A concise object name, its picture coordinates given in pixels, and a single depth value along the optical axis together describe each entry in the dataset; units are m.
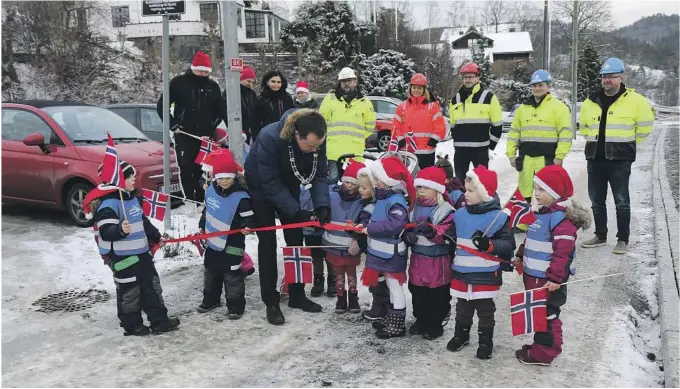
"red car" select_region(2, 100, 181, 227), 7.63
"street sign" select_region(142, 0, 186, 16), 6.66
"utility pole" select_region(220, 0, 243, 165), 6.00
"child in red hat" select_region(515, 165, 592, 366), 3.82
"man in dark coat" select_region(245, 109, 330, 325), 4.53
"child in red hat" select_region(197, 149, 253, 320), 4.73
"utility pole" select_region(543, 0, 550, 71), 22.72
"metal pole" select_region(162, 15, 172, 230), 6.88
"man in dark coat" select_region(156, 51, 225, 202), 6.79
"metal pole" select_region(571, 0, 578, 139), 23.39
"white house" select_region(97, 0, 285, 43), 27.16
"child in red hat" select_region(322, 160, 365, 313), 4.87
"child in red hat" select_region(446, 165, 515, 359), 3.90
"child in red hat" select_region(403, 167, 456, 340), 4.16
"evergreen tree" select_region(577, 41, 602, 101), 39.59
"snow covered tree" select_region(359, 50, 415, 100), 28.67
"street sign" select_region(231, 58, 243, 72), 6.06
